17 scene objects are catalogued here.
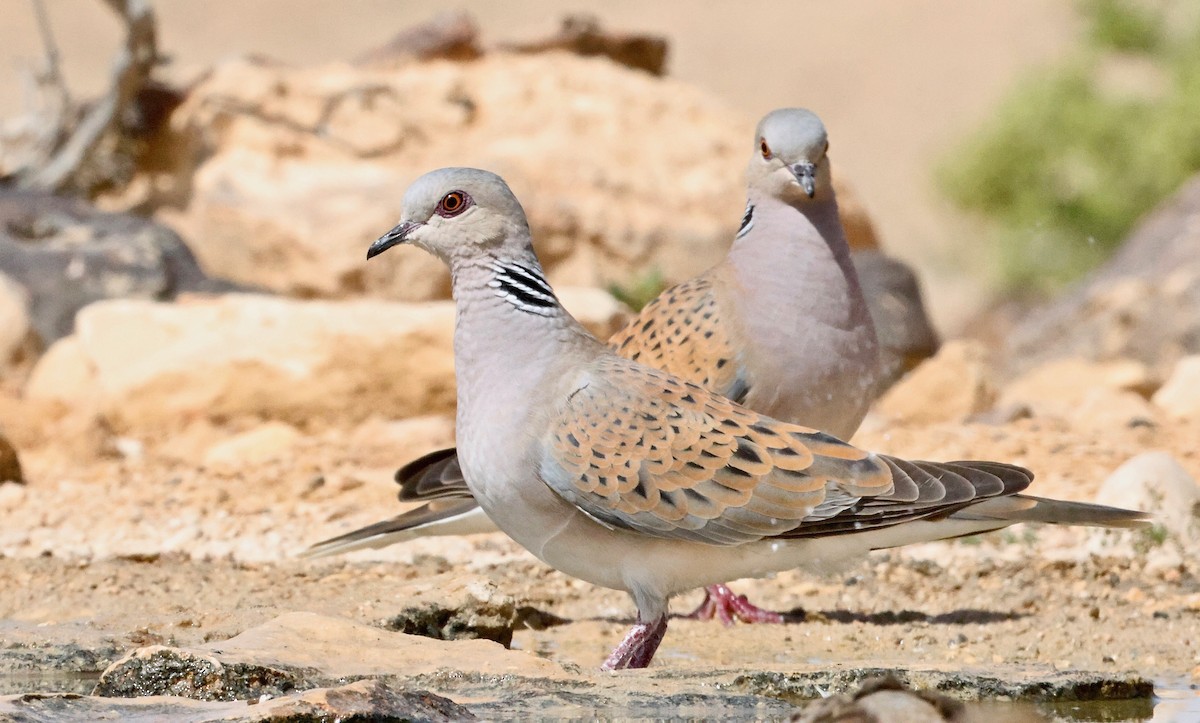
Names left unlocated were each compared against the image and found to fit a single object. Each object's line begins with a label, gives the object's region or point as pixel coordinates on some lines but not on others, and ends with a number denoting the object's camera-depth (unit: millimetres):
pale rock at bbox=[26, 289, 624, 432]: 17547
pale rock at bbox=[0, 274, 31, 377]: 19609
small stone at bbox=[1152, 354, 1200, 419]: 18219
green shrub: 34781
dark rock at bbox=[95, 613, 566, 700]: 8062
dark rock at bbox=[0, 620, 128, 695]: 8859
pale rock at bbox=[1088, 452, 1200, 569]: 12742
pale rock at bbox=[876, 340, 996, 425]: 18531
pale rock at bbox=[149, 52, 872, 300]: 22781
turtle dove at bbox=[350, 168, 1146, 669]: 9062
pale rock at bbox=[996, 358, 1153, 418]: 19406
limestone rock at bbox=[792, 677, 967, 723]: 6652
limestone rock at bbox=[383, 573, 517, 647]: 10172
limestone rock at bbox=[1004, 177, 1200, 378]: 22516
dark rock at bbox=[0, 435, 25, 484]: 15461
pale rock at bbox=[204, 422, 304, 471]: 16328
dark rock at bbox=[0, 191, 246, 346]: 21391
